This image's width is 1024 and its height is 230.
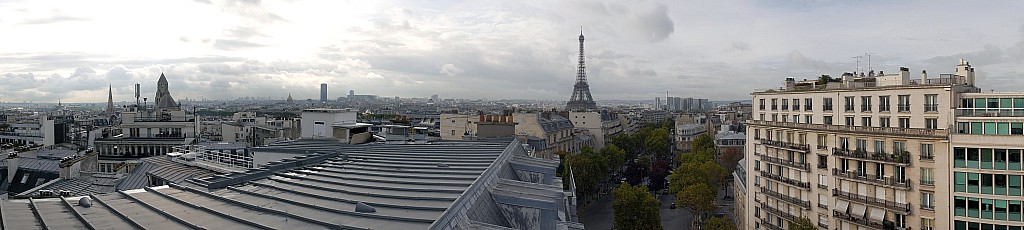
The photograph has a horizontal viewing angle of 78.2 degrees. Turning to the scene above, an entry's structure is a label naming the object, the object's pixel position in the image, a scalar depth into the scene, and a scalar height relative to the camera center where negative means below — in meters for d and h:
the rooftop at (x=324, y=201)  11.98 -2.04
